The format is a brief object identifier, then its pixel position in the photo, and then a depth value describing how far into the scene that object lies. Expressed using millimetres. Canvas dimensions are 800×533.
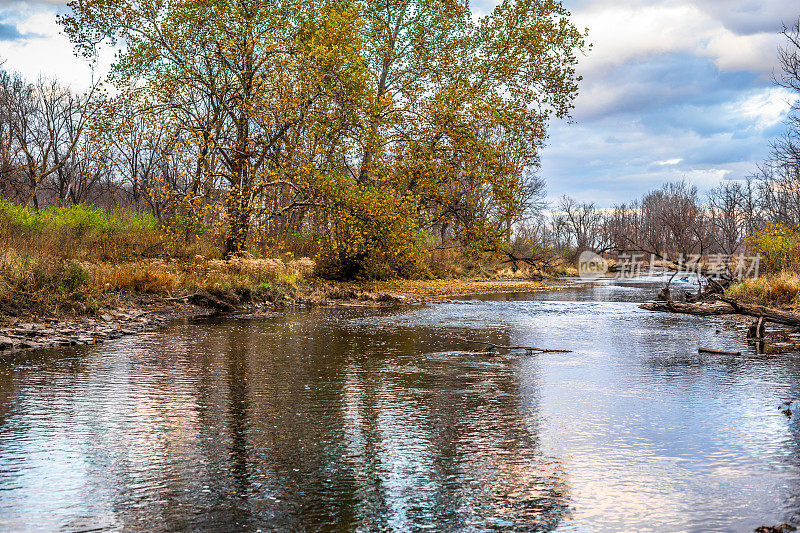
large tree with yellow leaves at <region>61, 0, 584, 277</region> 23328
